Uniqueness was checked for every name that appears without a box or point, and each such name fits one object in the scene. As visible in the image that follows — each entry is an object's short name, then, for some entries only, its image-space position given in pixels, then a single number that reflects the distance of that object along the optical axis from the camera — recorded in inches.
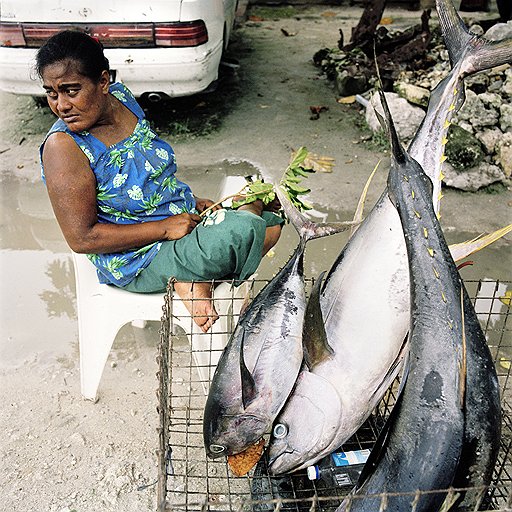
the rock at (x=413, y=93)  232.2
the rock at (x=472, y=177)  201.5
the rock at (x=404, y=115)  225.5
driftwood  271.7
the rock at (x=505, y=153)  206.5
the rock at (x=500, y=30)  256.8
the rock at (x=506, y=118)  215.9
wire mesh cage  79.5
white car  200.1
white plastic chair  112.3
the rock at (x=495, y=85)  236.9
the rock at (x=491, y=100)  222.2
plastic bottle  91.7
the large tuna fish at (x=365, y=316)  83.1
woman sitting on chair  101.3
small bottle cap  88.8
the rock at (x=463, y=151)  202.4
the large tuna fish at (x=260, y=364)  83.7
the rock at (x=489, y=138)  212.5
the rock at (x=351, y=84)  275.1
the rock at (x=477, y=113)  218.4
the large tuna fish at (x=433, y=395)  68.2
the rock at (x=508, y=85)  232.0
